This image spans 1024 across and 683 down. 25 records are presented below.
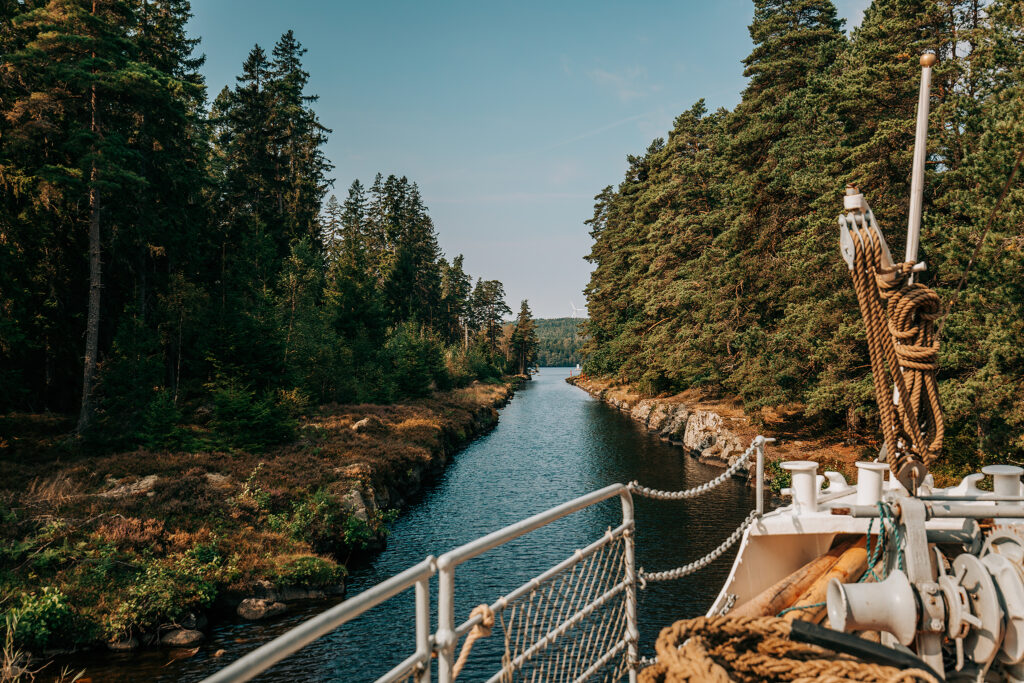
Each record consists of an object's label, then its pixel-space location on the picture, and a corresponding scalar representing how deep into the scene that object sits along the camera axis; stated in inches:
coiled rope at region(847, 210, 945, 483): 172.7
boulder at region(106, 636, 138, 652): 423.8
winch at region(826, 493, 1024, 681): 124.3
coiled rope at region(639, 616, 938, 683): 90.0
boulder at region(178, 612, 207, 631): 450.9
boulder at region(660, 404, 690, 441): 1262.3
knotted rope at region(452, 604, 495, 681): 93.5
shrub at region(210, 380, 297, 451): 800.9
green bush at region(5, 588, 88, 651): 393.7
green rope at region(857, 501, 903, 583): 144.5
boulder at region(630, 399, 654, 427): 1599.4
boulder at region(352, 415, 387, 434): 1009.5
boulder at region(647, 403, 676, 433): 1400.3
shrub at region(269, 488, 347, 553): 589.0
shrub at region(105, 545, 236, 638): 429.1
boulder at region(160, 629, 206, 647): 435.8
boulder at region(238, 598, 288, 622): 484.1
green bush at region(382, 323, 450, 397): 1568.7
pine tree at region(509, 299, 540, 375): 4687.5
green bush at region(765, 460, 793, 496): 775.7
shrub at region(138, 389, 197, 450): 769.6
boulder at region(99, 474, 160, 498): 581.3
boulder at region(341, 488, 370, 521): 652.7
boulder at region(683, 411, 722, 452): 1093.8
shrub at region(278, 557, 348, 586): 519.5
